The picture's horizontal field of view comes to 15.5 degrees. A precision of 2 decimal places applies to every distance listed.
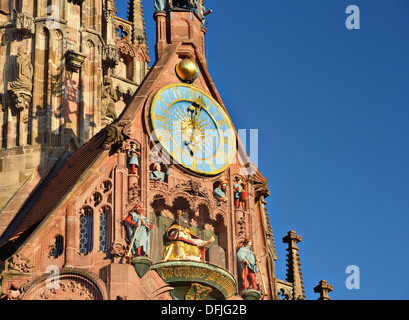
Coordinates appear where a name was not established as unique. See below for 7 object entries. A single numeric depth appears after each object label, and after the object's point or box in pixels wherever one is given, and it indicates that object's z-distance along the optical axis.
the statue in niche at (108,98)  59.16
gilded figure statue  48.50
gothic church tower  55.69
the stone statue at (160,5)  54.66
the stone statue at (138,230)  46.94
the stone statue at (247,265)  49.47
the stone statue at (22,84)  56.50
